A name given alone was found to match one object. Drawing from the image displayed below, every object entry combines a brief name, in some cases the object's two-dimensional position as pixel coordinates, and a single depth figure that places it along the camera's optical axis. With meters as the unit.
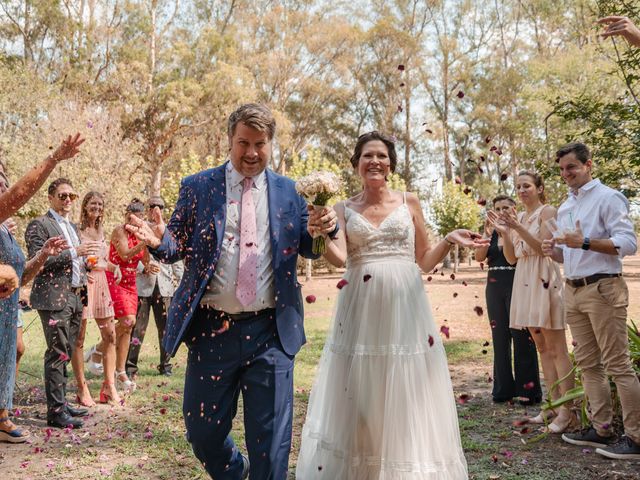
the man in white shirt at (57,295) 5.93
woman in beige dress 5.77
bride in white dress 4.11
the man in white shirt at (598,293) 4.86
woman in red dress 7.16
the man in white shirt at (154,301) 8.40
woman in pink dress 6.69
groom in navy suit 3.40
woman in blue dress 4.96
